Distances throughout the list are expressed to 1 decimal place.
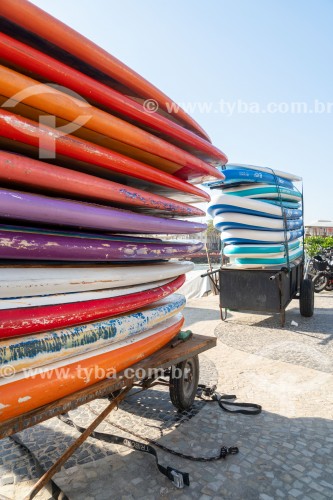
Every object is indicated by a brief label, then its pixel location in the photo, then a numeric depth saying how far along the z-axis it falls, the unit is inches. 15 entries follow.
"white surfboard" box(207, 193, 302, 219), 229.8
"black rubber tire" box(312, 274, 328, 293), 424.5
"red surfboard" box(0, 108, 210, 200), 65.0
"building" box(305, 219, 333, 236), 1052.3
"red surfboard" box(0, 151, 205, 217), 65.2
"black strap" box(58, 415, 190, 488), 84.4
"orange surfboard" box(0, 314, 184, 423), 62.4
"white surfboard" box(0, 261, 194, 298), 66.5
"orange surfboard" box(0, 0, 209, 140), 63.4
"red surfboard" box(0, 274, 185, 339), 63.7
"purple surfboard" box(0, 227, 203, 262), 66.9
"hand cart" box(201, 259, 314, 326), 233.6
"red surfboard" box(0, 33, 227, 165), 64.3
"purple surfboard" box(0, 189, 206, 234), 64.6
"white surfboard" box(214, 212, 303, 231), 231.5
